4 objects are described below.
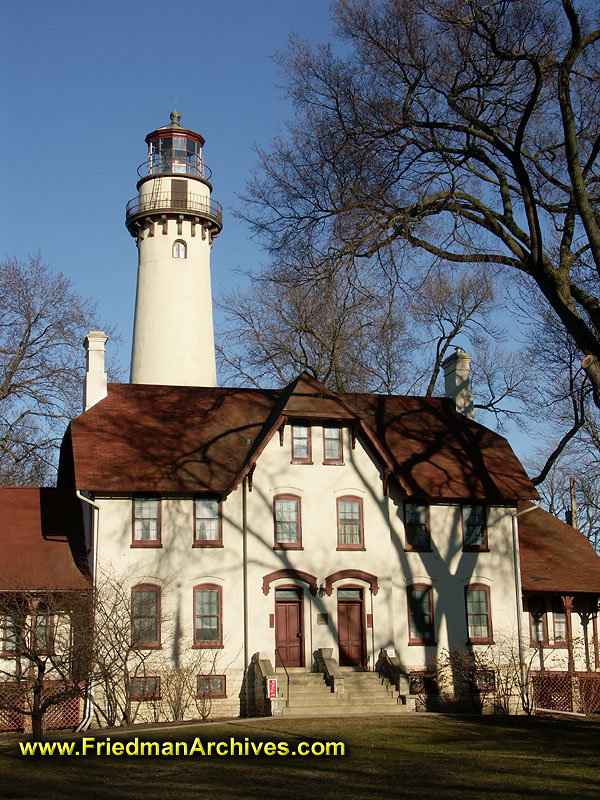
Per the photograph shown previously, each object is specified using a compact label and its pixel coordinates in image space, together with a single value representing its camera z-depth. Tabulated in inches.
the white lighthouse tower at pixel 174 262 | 1348.4
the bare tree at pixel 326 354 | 1407.5
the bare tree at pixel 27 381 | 1295.5
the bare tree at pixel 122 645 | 888.9
